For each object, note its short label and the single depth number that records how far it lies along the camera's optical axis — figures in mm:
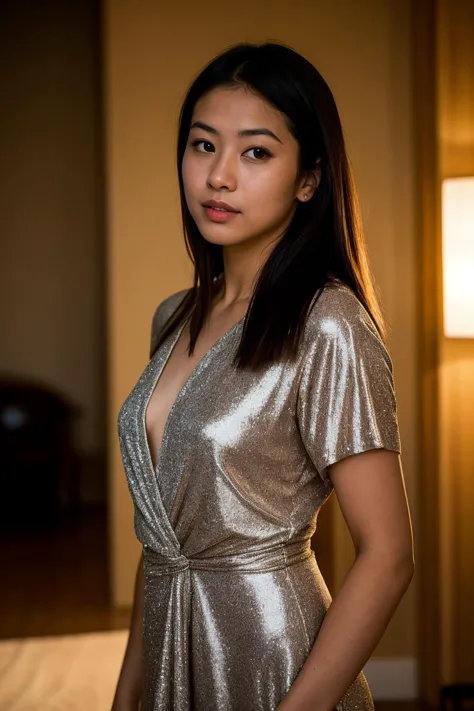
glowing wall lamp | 3943
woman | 1980
